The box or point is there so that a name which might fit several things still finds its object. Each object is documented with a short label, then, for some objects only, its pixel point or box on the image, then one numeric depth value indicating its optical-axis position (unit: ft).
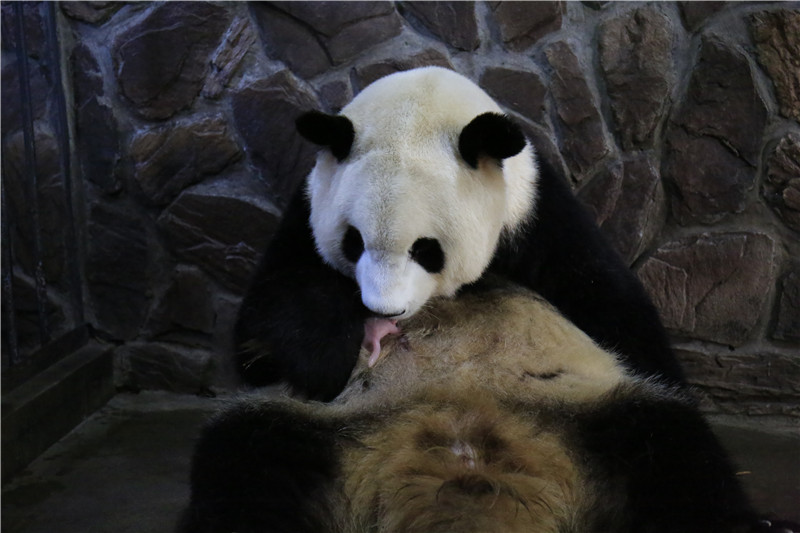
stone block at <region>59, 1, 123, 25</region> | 11.12
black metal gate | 10.82
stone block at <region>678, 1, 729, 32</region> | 10.52
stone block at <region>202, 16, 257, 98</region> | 10.97
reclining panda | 6.31
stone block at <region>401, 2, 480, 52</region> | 10.78
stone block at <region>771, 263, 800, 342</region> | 10.88
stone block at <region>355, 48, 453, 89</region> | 10.73
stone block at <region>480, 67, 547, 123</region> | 10.77
